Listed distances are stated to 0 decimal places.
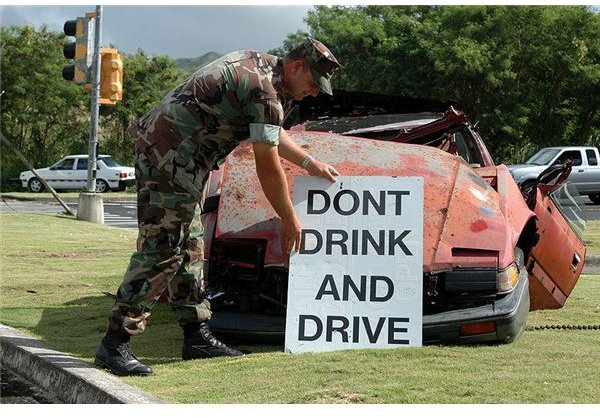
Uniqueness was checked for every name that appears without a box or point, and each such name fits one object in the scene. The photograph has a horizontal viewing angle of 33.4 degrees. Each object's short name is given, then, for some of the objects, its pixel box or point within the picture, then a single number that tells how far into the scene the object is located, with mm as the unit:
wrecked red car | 5512
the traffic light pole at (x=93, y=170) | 17469
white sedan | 35406
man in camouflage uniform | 5062
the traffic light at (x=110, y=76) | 17438
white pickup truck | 28786
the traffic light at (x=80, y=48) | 16828
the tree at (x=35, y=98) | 38031
